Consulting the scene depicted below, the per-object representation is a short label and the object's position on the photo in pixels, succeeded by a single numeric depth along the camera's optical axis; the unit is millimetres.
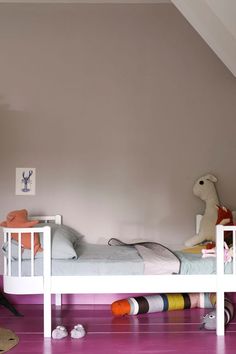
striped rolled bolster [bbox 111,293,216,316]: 2496
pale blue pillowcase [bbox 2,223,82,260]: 2250
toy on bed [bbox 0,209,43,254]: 2281
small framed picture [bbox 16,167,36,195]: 2904
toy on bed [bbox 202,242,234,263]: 2238
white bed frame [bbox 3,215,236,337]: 2186
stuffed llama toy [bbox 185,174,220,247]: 2711
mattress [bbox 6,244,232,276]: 2230
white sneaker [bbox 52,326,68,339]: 2139
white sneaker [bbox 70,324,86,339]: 2146
